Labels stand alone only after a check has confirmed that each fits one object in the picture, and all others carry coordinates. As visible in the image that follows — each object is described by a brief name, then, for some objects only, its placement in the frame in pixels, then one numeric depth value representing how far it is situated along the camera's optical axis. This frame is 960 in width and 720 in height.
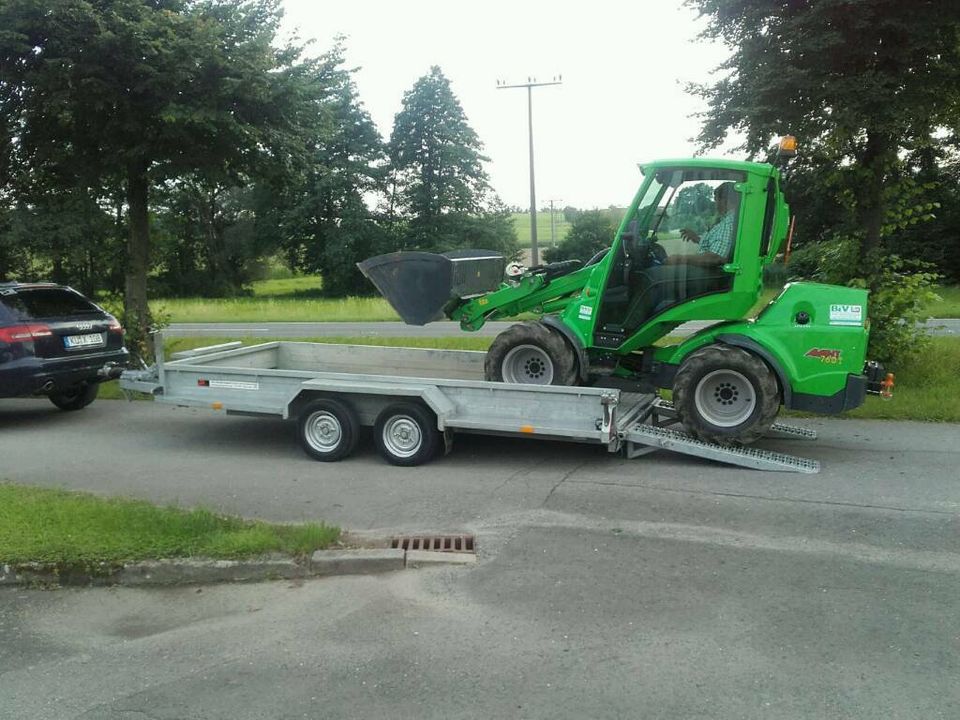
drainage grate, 5.80
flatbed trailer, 7.56
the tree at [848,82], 10.38
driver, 8.00
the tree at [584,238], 42.19
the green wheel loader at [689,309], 7.65
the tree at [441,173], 53.75
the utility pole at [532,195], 35.91
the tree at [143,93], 11.41
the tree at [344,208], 54.16
